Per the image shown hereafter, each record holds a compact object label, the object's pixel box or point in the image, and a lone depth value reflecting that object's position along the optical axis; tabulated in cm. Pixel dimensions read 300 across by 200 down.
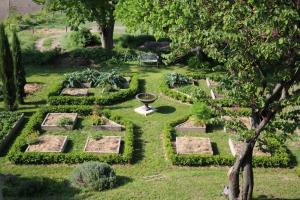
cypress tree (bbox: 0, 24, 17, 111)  2216
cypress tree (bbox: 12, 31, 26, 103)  2314
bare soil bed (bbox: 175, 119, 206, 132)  2072
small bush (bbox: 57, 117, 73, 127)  2069
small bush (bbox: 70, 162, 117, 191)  1503
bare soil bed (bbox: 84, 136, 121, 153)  1872
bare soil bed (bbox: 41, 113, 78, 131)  2069
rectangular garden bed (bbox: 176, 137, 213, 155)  1875
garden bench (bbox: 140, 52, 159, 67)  2975
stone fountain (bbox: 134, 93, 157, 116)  2244
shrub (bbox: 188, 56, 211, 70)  2926
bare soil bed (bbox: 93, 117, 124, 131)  2073
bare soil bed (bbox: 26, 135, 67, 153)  1867
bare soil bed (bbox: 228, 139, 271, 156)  1861
